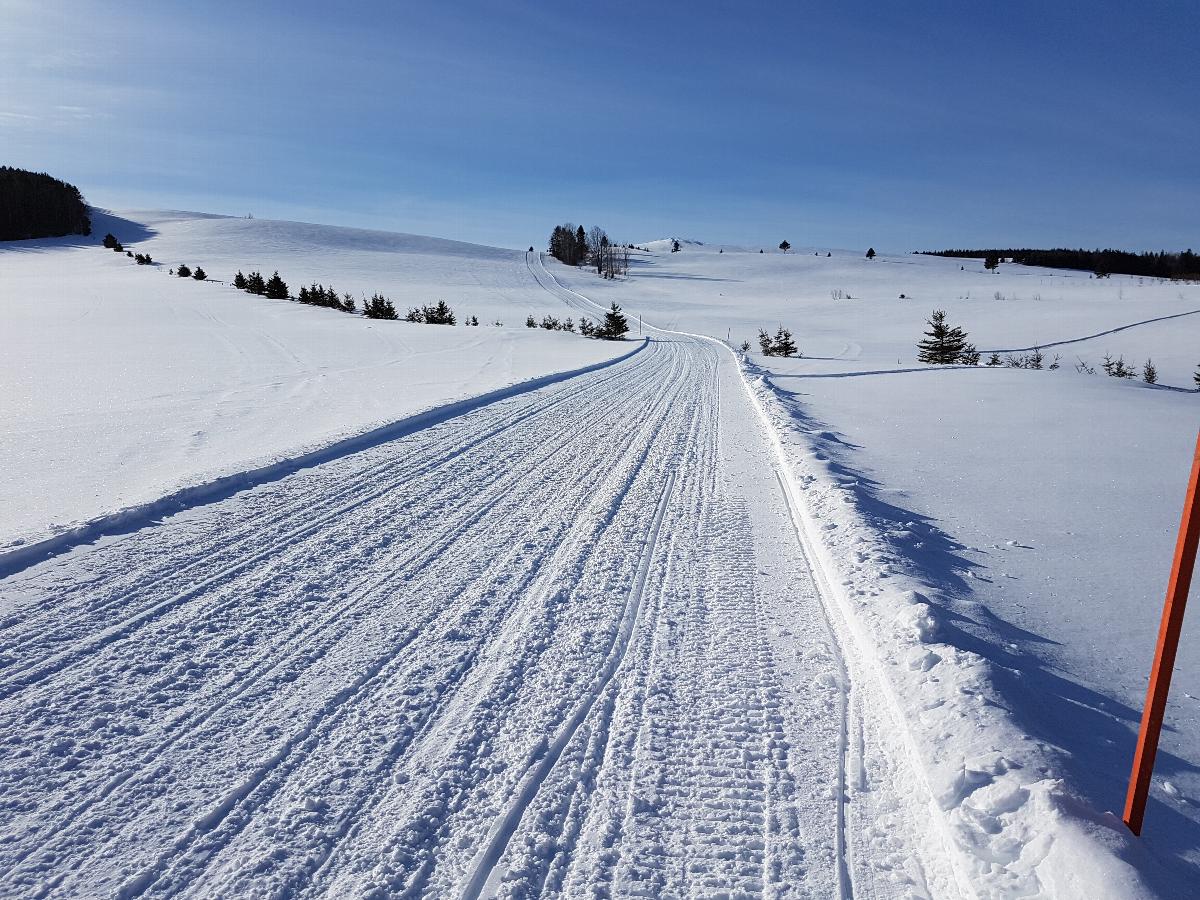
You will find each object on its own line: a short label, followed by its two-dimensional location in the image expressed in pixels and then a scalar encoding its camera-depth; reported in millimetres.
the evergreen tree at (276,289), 32500
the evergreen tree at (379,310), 28828
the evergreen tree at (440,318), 29906
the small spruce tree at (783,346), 25741
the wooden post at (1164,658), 1813
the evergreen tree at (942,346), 22500
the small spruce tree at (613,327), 28828
